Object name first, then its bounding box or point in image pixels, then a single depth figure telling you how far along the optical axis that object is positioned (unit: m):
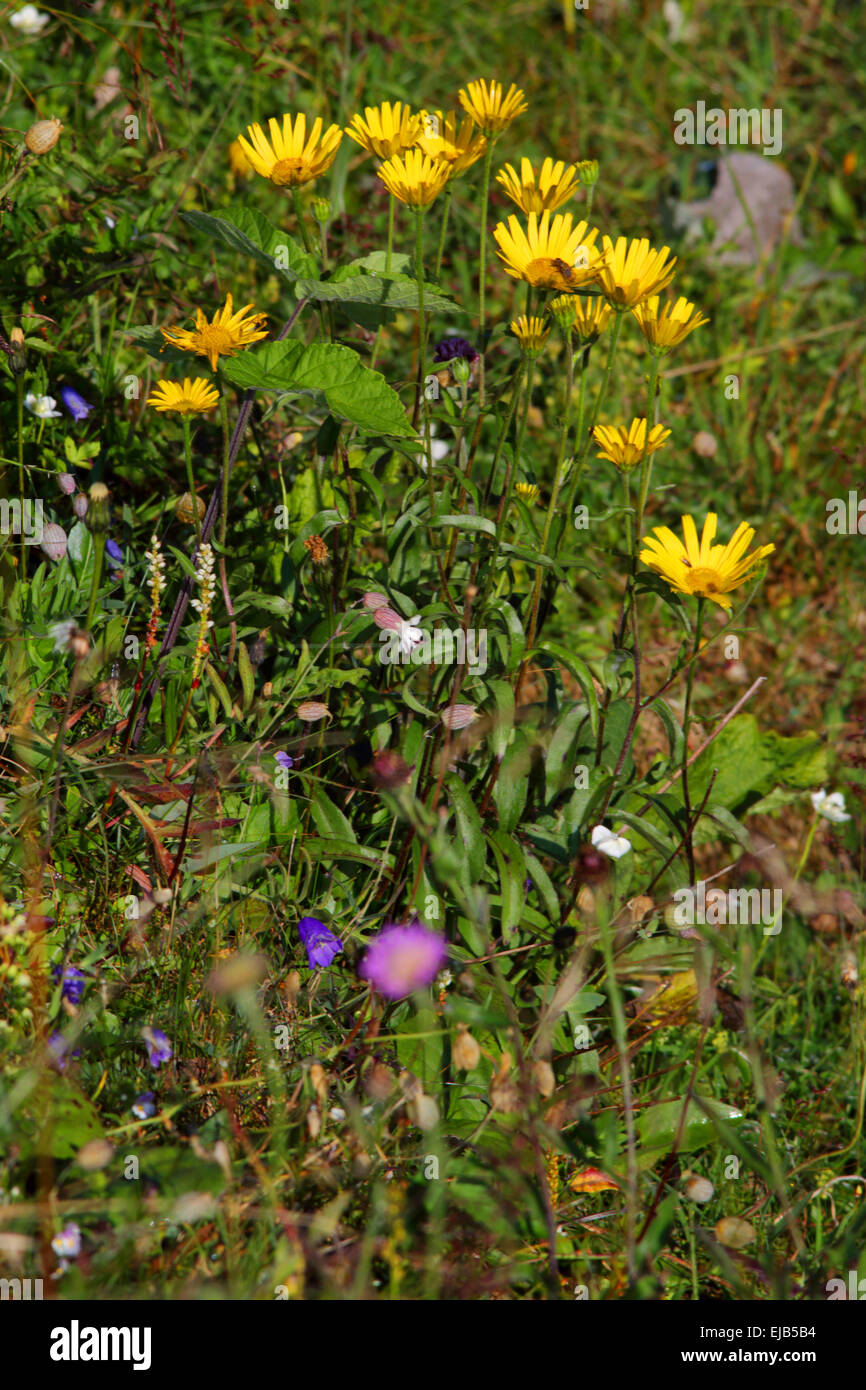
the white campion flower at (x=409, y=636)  1.56
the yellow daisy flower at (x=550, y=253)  1.52
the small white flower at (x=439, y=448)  1.78
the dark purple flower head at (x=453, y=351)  1.61
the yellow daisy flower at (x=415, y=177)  1.54
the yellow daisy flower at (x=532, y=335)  1.53
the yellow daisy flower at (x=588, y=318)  1.54
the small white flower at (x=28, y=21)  1.83
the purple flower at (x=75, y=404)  1.65
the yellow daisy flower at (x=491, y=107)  1.54
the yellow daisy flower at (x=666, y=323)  1.53
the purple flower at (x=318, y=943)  1.54
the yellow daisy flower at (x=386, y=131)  1.55
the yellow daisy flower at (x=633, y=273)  1.52
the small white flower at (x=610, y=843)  1.57
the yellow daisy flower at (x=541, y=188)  1.55
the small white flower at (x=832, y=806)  1.70
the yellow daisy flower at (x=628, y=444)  1.55
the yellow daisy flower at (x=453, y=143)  1.55
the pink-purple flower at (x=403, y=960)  1.52
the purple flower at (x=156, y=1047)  1.49
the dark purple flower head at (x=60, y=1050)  1.47
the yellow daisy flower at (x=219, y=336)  1.53
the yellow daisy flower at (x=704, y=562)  1.53
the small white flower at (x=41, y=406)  1.63
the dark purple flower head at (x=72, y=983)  1.50
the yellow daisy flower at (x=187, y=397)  1.55
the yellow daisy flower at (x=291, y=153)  1.55
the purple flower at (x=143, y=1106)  1.49
